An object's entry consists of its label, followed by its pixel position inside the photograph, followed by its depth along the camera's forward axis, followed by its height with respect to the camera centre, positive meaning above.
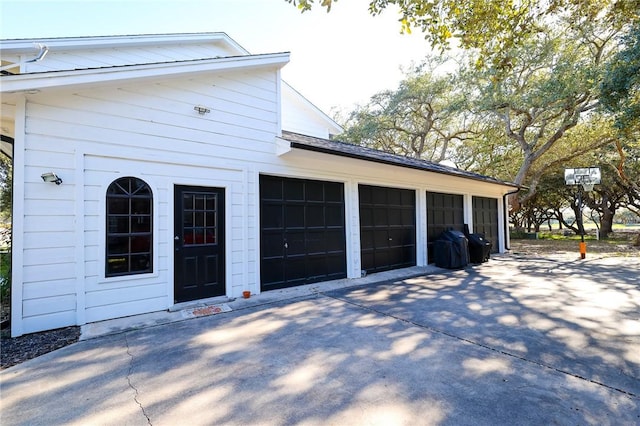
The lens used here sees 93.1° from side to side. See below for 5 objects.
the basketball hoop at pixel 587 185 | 10.98 +1.16
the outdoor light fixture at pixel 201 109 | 4.96 +1.89
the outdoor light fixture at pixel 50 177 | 3.71 +0.61
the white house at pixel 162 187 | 3.76 +0.60
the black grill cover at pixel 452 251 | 8.19 -0.87
